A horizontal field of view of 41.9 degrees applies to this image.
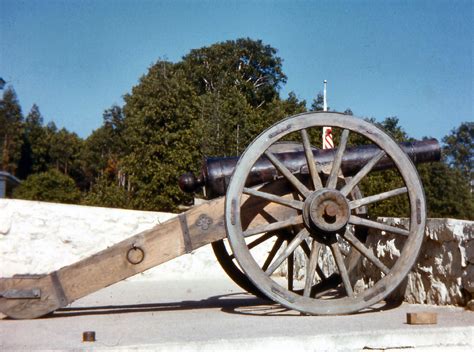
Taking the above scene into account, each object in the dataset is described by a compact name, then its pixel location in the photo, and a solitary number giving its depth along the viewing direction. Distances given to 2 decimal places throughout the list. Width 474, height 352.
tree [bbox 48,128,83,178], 55.69
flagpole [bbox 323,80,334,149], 15.30
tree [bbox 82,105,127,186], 49.50
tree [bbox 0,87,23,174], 49.16
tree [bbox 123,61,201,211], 24.80
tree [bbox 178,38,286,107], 37.00
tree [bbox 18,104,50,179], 55.29
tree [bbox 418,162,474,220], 31.62
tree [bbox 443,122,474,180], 53.94
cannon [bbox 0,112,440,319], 4.97
